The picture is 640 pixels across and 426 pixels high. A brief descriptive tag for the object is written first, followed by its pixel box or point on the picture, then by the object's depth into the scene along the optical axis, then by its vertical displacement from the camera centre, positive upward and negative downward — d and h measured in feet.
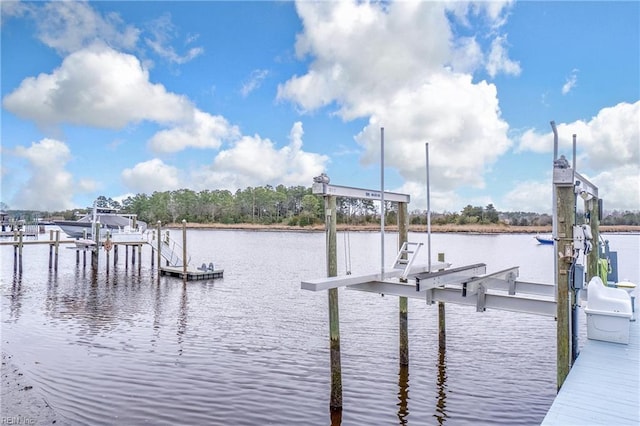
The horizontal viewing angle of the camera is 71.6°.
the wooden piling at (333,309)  22.81 -4.48
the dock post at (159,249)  80.05 -4.23
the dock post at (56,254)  80.87 -5.32
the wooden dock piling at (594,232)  30.19 -0.61
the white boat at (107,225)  94.68 +0.29
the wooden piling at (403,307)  29.19 -5.68
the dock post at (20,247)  79.52 -3.74
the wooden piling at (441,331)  35.06 -8.50
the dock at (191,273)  73.67 -8.12
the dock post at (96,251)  83.92 -4.87
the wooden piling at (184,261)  71.72 -5.83
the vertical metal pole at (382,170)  21.74 +2.70
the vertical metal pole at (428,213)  22.17 +0.58
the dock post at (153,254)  88.59 -5.89
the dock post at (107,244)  87.14 -3.54
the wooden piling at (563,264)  18.34 -1.68
